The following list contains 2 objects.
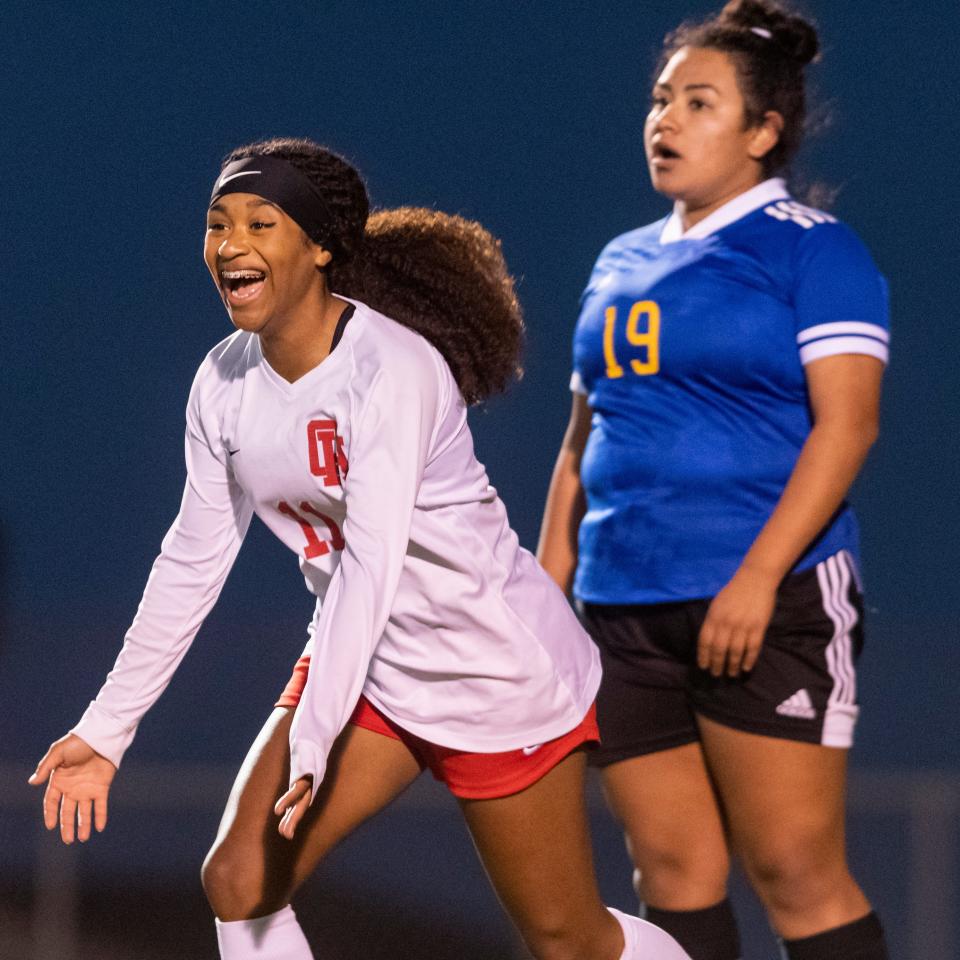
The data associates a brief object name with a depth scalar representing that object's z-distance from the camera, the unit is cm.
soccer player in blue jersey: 2122
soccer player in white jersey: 2109
